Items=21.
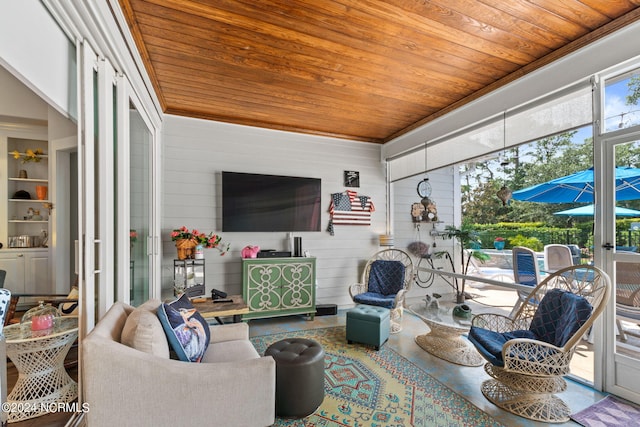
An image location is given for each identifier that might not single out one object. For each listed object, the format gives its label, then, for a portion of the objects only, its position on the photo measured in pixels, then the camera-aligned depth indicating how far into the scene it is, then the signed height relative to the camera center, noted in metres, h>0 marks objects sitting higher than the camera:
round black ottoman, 1.96 -1.17
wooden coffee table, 3.05 -1.03
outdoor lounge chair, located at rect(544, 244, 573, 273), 3.52 -0.55
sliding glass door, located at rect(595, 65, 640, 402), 2.20 -0.13
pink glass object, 1.68 -0.64
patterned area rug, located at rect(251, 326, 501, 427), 1.97 -1.42
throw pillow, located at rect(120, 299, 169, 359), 1.50 -0.64
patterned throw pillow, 1.72 -0.75
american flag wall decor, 4.65 +0.09
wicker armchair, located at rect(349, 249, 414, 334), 3.61 -1.05
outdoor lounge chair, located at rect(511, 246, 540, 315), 3.50 -0.68
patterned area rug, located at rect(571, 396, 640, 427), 1.96 -1.43
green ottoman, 3.05 -1.21
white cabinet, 2.05 -0.41
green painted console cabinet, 3.82 -0.98
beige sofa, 1.34 -0.85
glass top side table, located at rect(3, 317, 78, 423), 1.59 -0.89
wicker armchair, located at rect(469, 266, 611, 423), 1.98 -0.99
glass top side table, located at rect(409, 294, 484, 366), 2.77 -1.34
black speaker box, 4.23 -1.41
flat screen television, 4.03 +0.18
